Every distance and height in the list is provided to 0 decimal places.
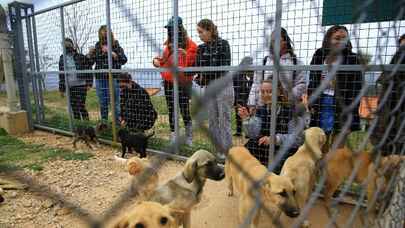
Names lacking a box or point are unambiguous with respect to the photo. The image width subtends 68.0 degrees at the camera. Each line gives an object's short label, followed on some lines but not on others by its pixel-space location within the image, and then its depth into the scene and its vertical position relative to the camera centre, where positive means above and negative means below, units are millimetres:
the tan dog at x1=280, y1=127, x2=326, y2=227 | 2609 -924
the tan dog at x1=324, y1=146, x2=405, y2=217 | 2527 -945
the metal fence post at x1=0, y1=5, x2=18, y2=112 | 6629 +142
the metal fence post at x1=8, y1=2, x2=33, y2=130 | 6914 +263
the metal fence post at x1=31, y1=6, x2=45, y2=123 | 6899 +4
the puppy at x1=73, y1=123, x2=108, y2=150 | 5688 -1277
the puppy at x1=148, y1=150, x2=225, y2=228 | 2609 -1069
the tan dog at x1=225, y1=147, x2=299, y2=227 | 2166 -949
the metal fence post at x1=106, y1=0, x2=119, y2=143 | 5125 -215
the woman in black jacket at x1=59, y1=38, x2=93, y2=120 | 6148 -223
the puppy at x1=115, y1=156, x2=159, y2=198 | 2848 -1118
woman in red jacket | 4395 +250
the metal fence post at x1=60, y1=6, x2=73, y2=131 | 5990 -164
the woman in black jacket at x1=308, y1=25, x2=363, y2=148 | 3046 -240
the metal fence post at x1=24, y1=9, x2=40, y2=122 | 6918 +132
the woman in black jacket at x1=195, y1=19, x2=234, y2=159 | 4023 +81
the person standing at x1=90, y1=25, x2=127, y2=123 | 5418 +101
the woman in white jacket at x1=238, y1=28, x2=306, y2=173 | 3426 -558
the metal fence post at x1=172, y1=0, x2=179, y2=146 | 4234 +154
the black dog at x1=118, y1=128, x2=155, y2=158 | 4852 -1197
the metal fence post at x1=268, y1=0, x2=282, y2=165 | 3454 -568
